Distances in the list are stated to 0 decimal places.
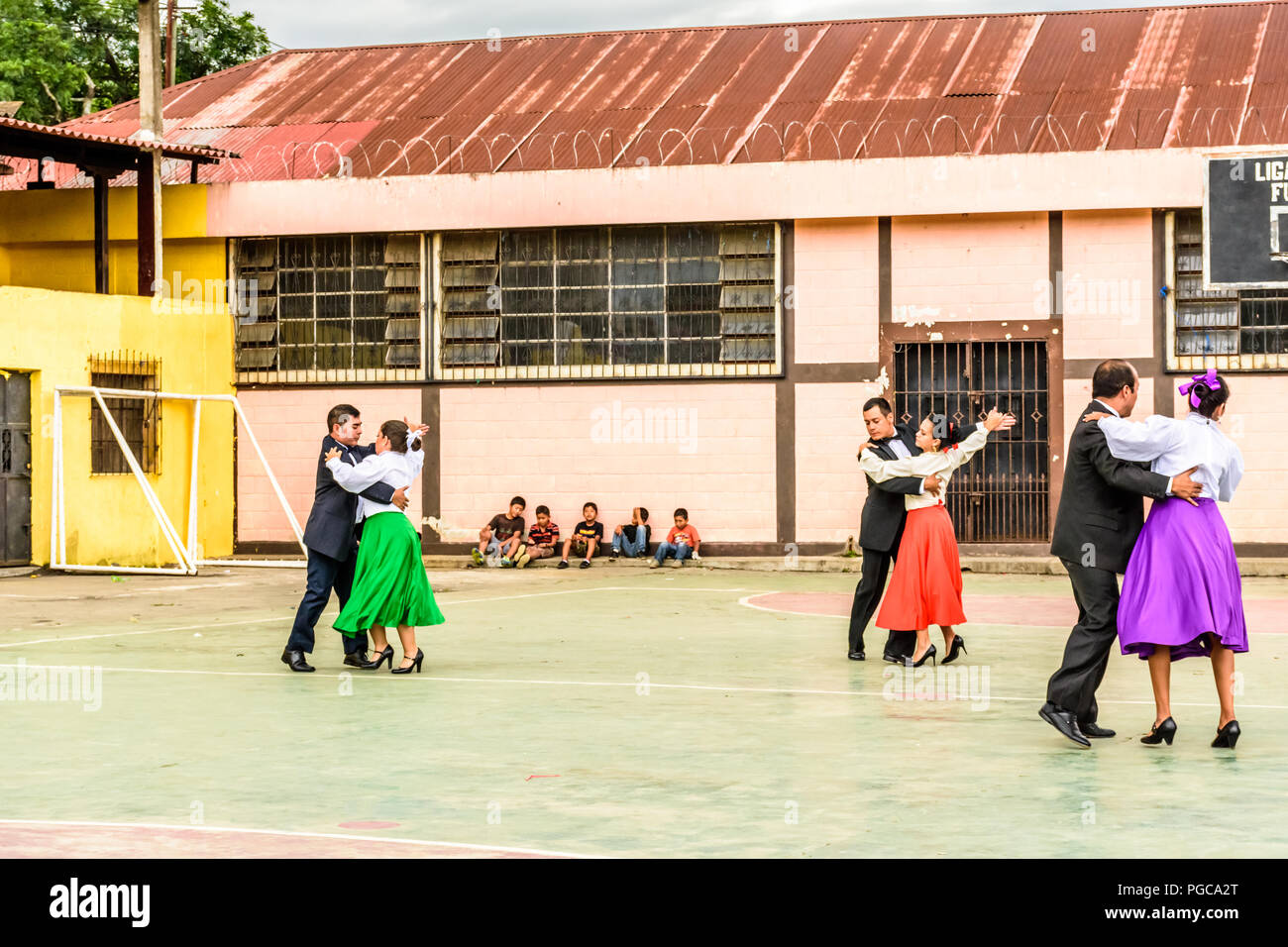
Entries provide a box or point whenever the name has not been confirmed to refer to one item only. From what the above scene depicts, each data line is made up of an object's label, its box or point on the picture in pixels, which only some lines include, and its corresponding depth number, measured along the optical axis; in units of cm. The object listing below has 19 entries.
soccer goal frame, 2034
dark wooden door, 2042
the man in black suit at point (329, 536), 1156
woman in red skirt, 1141
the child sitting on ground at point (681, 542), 2231
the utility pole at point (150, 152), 2327
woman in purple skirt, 808
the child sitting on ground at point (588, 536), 2258
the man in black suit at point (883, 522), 1170
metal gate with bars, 2188
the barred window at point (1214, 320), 2123
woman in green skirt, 1115
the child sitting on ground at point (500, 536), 2269
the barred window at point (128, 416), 2162
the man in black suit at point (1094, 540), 830
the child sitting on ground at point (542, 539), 2256
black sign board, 1841
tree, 3831
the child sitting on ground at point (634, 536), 2255
